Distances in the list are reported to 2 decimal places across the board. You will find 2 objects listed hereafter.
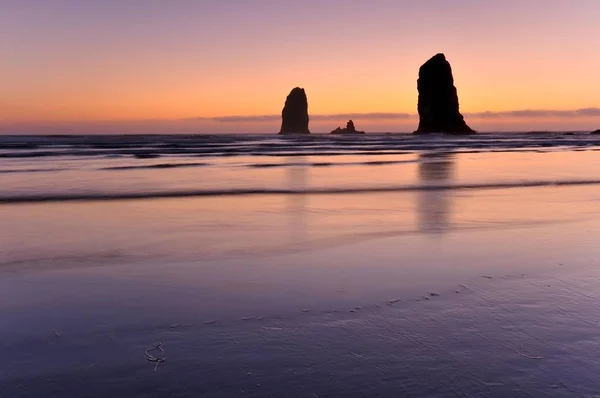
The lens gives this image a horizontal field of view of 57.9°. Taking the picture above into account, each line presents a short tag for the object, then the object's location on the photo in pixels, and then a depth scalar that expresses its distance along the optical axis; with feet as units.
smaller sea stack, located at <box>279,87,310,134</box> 591.37
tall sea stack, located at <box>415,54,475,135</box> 377.30
